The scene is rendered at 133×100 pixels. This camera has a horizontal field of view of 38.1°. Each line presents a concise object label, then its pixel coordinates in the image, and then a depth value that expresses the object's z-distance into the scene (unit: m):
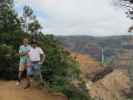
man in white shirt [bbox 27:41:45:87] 5.71
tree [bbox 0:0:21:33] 7.57
